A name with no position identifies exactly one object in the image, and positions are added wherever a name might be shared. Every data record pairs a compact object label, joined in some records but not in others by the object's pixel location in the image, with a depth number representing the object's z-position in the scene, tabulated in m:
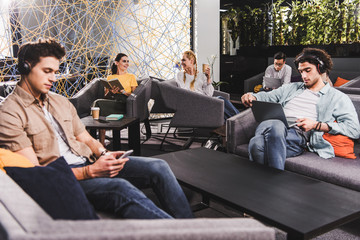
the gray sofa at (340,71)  6.06
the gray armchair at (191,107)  4.44
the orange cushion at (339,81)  5.74
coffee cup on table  3.53
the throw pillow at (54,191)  1.26
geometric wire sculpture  5.05
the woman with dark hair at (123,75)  4.80
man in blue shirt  2.67
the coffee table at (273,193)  1.64
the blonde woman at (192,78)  4.88
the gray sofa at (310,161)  2.36
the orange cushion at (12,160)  1.48
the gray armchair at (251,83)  6.74
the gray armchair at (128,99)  4.20
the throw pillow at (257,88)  6.16
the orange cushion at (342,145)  2.68
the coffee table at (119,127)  3.23
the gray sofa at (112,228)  0.86
